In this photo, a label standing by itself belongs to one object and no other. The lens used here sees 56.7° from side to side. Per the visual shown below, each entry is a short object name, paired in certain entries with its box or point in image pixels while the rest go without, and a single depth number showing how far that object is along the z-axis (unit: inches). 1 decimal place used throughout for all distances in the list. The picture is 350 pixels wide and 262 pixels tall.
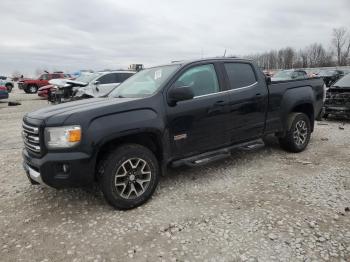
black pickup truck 144.3
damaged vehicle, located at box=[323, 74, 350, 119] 377.1
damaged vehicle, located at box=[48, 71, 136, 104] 505.0
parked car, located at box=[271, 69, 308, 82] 817.5
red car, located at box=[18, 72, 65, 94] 1122.7
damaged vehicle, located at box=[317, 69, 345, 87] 1035.9
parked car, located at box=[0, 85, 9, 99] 707.9
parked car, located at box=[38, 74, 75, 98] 802.2
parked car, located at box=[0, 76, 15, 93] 1149.5
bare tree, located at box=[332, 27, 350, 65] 3149.1
